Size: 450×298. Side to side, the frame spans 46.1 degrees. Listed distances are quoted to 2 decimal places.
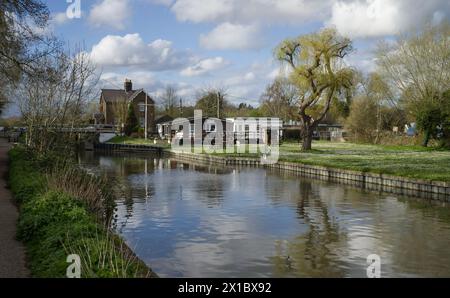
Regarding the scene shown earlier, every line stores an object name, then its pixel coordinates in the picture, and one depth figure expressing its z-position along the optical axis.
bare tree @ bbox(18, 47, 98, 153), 22.58
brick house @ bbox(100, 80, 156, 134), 88.12
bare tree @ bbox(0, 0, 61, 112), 18.56
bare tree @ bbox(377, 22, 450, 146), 46.66
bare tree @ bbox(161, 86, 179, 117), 105.25
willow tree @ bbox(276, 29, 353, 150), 41.91
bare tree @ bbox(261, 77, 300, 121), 76.12
